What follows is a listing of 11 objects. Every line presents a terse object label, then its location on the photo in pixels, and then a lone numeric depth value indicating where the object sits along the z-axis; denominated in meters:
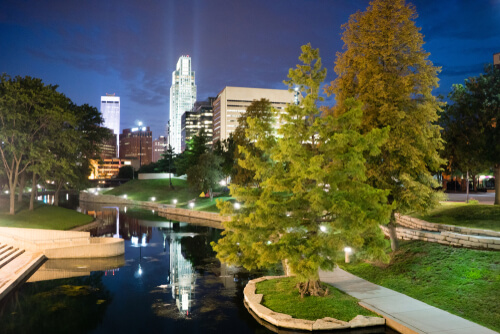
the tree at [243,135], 50.41
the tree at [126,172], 138.98
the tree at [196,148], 87.88
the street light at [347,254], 23.02
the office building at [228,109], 196.75
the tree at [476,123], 27.66
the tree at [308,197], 14.70
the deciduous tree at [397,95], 20.53
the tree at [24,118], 35.97
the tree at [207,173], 65.56
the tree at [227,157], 66.56
